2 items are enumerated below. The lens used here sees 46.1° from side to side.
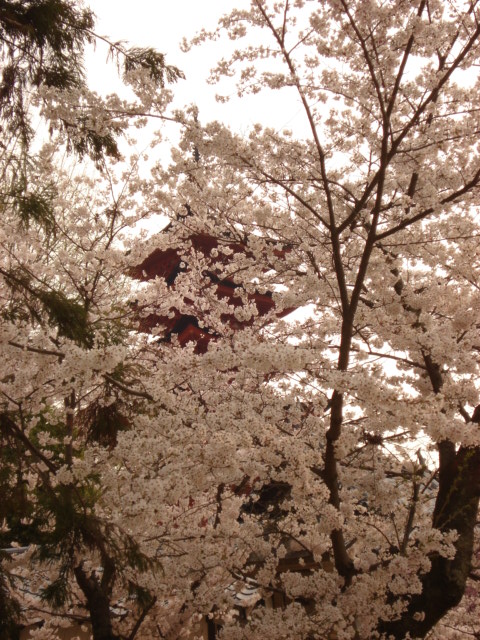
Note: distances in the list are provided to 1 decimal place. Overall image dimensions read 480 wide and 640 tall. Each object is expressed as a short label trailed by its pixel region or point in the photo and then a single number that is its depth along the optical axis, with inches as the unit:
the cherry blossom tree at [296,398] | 131.1
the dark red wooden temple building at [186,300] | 387.9
